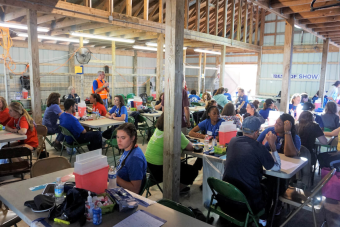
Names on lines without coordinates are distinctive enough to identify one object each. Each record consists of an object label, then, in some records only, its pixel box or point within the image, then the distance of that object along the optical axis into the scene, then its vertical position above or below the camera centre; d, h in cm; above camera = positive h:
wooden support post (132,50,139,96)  1710 +14
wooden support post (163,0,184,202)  298 -18
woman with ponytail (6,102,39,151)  439 -84
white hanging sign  1485 +46
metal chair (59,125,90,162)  492 -125
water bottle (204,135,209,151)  363 -90
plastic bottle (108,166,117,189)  230 -90
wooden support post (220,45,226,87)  1126 +74
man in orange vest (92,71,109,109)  786 -17
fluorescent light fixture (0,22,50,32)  649 +134
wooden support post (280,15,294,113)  596 +71
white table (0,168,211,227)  179 -99
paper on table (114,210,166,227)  174 -97
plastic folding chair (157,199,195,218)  201 -101
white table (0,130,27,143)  421 -99
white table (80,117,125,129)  543 -95
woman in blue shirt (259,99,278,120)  630 -61
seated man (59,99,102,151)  505 -95
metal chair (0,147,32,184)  339 -126
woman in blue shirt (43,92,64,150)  584 -80
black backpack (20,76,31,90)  1192 -20
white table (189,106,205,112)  832 -89
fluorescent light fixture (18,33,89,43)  912 +149
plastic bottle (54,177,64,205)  200 -90
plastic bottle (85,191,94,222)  182 -91
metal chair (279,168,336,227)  259 -129
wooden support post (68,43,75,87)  1384 +84
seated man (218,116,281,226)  260 -85
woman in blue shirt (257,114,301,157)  336 -72
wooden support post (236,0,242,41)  1159 +307
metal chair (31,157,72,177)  280 -98
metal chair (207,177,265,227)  240 -113
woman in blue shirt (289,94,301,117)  713 -49
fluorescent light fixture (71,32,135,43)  792 +141
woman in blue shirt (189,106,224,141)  430 -74
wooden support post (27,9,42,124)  547 +34
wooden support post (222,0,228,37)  1074 +277
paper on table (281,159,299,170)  298 -96
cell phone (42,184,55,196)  214 -94
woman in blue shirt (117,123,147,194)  249 -81
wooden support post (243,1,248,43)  1202 +301
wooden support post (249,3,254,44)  1274 +272
